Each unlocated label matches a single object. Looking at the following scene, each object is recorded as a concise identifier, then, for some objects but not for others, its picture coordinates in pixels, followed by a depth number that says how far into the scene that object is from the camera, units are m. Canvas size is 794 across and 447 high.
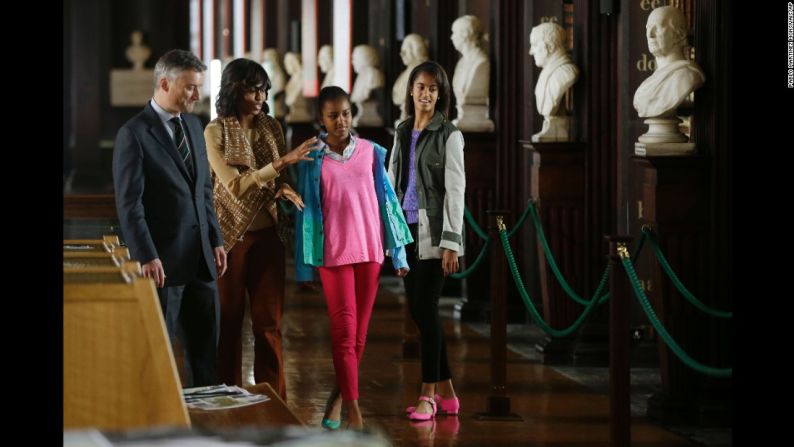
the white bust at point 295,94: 33.95
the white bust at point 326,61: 30.32
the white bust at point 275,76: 38.47
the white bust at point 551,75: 15.76
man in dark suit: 9.42
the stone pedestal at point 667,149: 12.24
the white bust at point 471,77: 18.72
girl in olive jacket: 11.69
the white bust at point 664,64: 12.21
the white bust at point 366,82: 25.43
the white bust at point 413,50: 21.82
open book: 7.32
